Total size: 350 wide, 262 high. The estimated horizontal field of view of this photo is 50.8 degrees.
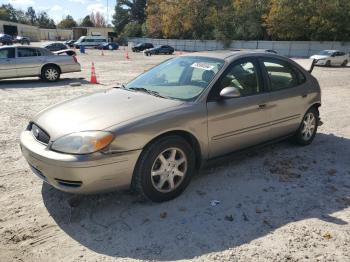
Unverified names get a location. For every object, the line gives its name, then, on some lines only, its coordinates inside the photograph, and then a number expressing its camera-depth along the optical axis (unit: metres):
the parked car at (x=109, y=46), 55.78
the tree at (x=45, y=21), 139.70
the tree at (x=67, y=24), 135.01
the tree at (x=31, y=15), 150.30
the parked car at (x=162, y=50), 44.38
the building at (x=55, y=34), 104.56
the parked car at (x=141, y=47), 51.03
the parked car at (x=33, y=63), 14.18
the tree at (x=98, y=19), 139.85
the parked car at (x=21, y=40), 56.41
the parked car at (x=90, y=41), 57.31
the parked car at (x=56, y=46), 32.67
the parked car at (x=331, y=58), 27.66
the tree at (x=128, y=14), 97.88
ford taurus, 3.61
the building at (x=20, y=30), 81.31
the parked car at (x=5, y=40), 53.34
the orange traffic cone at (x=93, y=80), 14.73
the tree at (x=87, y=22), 123.12
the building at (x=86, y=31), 86.56
